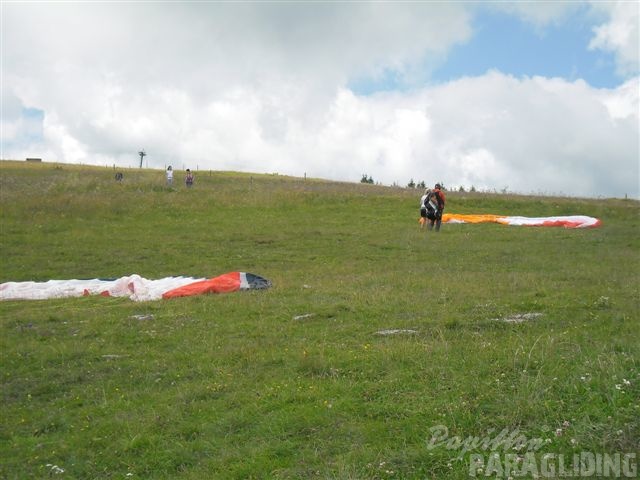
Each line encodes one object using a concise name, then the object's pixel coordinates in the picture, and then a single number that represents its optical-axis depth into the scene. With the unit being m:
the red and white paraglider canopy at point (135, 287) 14.93
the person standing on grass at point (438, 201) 26.19
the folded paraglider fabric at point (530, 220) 27.81
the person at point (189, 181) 43.00
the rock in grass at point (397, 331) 9.70
